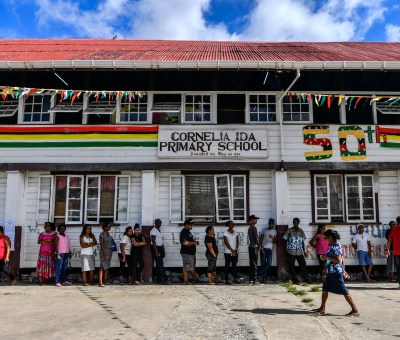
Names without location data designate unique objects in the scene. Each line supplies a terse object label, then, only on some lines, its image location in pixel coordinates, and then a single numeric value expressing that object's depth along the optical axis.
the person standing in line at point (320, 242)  10.62
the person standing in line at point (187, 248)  10.39
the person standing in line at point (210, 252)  10.33
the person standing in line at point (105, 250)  10.37
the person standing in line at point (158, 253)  10.51
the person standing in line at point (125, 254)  10.42
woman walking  6.67
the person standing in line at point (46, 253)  10.42
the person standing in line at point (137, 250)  10.36
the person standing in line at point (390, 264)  10.73
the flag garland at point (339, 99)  10.66
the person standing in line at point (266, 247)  10.66
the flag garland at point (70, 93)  10.55
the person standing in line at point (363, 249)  10.74
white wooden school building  11.10
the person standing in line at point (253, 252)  10.33
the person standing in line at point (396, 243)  9.59
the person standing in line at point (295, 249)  10.44
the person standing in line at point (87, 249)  10.34
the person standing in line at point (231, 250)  10.44
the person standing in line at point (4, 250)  10.04
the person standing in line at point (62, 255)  10.35
